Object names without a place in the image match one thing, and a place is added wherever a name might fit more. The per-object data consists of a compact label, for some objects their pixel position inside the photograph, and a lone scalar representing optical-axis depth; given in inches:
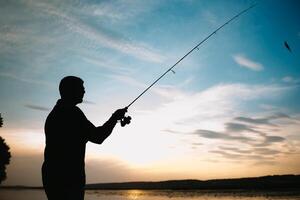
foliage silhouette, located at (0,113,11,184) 1422.2
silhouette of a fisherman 138.5
